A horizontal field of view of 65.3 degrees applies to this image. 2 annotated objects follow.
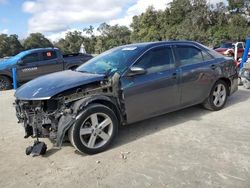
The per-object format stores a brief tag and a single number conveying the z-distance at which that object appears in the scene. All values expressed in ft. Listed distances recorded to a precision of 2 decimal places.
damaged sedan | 9.49
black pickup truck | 27.37
